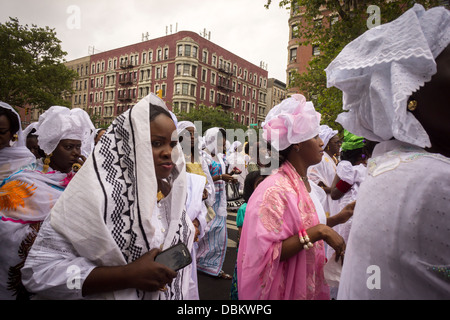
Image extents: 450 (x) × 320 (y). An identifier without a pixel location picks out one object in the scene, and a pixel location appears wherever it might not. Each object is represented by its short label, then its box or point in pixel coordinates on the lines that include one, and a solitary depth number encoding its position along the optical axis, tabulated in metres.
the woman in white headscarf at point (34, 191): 2.06
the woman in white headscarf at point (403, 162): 0.86
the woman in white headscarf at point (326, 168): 4.50
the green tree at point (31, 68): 18.53
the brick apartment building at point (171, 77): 46.31
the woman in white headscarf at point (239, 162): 9.37
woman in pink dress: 1.80
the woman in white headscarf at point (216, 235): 4.80
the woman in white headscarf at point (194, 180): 2.88
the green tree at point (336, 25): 9.99
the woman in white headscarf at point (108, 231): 1.23
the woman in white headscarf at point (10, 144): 2.83
